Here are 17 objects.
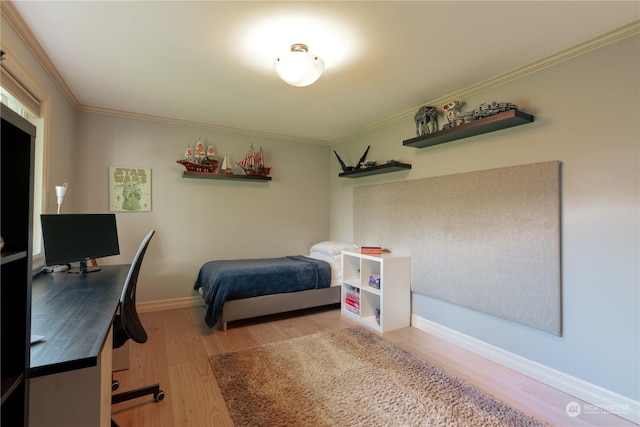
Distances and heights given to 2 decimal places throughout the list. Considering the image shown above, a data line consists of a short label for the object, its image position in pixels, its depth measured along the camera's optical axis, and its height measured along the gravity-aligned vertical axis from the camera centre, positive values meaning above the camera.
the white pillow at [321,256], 3.86 -0.55
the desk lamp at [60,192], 2.49 +0.18
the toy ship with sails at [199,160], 3.66 +0.67
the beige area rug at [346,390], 1.76 -1.17
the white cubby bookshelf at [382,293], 3.11 -0.85
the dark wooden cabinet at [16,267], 0.77 -0.14
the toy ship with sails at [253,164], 4.03 +0.68
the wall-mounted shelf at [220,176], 3.68 +0.49
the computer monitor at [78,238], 2.23 -0.19
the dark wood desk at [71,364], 0.98 -0.47
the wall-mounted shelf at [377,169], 3.30 +0.53
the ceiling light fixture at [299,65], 1.98 +0.99
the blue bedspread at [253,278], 3.02 -0.69
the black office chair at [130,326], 1.62 -0.63
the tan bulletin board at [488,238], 2.18 -0.20
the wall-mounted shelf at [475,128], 2.25 +0.72
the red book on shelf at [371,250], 3.38 -0.40
